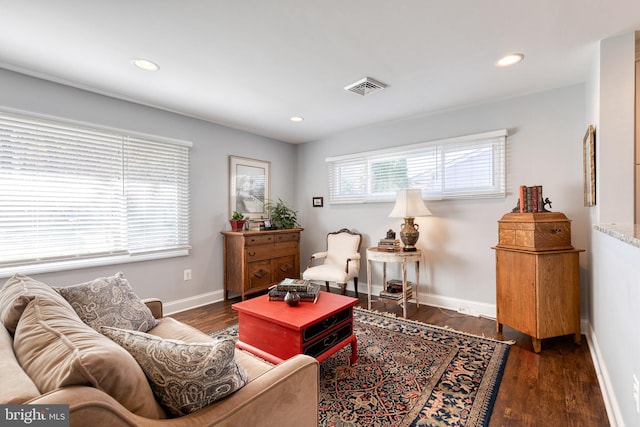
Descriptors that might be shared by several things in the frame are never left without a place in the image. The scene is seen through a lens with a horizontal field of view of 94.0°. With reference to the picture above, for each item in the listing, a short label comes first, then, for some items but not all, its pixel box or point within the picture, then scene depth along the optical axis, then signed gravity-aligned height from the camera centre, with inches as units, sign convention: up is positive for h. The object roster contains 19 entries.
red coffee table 76.1 -31.9
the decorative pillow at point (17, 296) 43.2 -13.2
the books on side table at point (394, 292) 132.1 -37.6
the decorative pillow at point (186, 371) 35.4 -19.2
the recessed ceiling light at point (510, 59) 89.5 +46.1
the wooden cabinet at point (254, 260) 146.0 -24.9
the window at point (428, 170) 126.9 +19.5
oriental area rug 66.5 -45.5
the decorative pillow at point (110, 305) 63.9 -20.7
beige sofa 25.5 -18.8
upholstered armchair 142.8 -26.6
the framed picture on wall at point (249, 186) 161.9 +14.6
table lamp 131.7 -0.9
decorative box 95.2 -7.5
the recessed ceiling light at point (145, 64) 91.2 +46.7
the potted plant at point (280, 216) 174.2 -2.7
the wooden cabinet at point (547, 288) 93.4 -25.2
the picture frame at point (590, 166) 87.1 +13.0
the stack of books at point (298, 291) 91.3 -24.8
